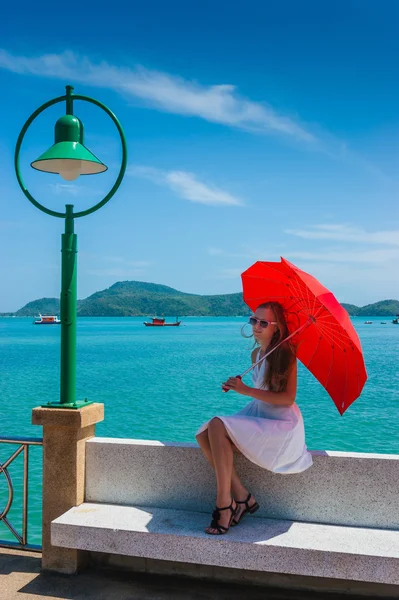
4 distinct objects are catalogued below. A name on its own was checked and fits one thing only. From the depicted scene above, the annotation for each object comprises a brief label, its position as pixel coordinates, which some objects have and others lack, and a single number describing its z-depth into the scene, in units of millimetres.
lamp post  4250
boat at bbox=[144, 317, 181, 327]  148375
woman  3785
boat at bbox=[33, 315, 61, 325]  176000
